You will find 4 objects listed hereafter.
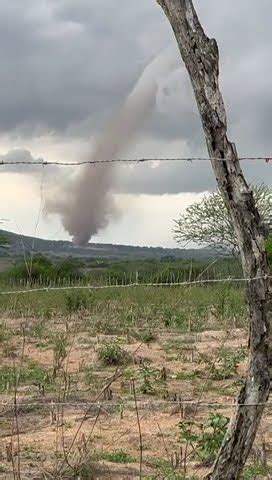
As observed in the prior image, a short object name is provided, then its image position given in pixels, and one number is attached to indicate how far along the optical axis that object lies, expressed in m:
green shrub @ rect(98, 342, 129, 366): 8.63
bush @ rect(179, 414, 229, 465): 4.37
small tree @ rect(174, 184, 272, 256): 28.19
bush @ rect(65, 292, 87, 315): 13.84
